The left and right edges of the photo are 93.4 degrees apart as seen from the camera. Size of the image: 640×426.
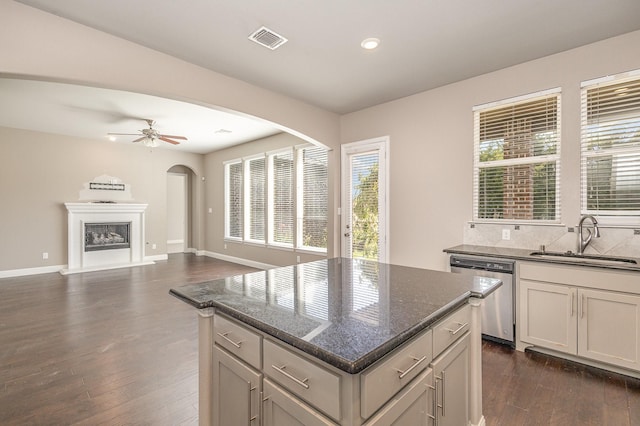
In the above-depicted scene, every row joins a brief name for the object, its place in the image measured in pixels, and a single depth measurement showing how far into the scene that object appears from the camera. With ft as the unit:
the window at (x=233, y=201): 25.34
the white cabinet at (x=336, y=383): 3.12
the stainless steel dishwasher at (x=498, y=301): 9.45
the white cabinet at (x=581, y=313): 7.72
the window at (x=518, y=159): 10.25
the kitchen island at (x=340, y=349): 3.16
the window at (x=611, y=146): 8.93
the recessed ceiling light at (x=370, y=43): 9.14
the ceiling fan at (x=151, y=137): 17.80
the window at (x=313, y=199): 18.53
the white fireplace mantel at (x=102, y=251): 21.52
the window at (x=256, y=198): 23.09
